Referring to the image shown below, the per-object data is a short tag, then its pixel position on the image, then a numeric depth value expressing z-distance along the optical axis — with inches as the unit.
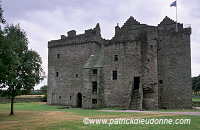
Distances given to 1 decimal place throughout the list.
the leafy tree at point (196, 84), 2886.3
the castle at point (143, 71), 1109.1
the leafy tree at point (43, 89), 2768.7
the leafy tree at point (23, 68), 801.6
